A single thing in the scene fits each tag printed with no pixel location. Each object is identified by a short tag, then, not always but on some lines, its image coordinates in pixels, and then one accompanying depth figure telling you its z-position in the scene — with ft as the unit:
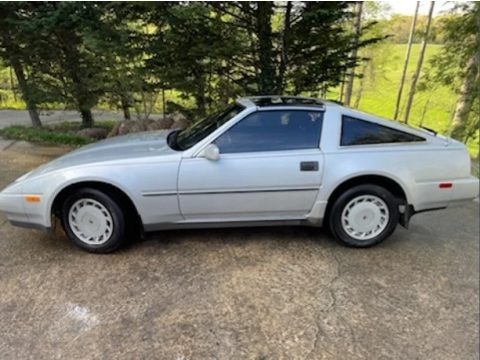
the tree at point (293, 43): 18.49
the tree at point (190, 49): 18.44
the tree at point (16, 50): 21.94
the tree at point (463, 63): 18.71
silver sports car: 9.22
